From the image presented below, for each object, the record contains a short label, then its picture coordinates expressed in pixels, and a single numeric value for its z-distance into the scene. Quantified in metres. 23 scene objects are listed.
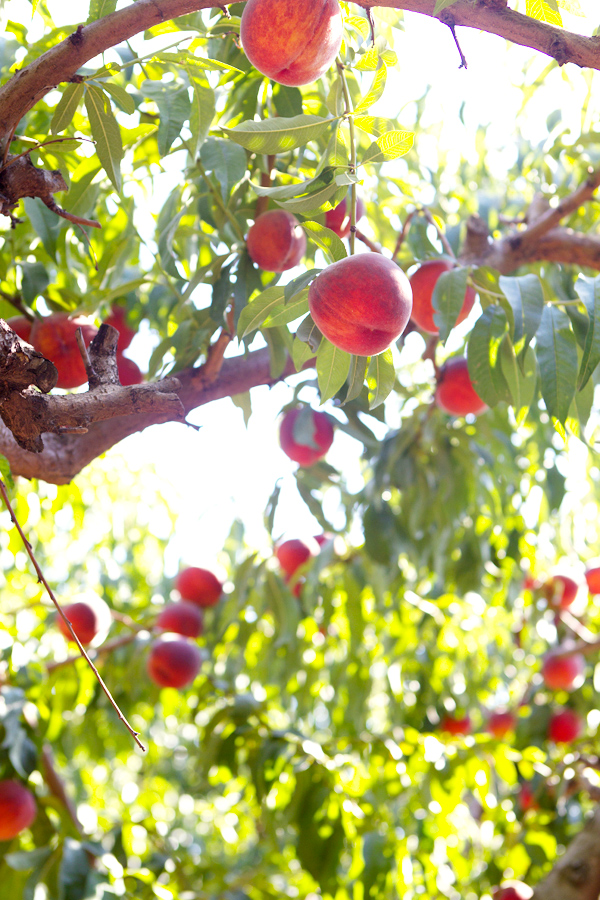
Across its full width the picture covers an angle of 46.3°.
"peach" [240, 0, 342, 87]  1.03
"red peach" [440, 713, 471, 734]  3.34
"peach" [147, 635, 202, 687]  2.75
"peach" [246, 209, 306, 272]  1.41
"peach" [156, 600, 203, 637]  3.10
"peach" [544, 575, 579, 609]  3.12
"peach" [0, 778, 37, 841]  2.18
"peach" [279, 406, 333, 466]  1.87
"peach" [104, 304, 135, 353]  2.06
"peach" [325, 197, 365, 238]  1.55
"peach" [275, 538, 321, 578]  2.93
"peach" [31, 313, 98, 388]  1.57
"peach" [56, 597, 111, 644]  2.69
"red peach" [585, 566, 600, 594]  3.45
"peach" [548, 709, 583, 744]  3.15
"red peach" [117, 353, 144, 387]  1.87
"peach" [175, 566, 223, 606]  3.26
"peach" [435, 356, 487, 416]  1.94
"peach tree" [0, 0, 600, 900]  1.06
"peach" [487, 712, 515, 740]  3.66
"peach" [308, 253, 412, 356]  1.02
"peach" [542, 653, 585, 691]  3.05
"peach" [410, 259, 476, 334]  1.62
